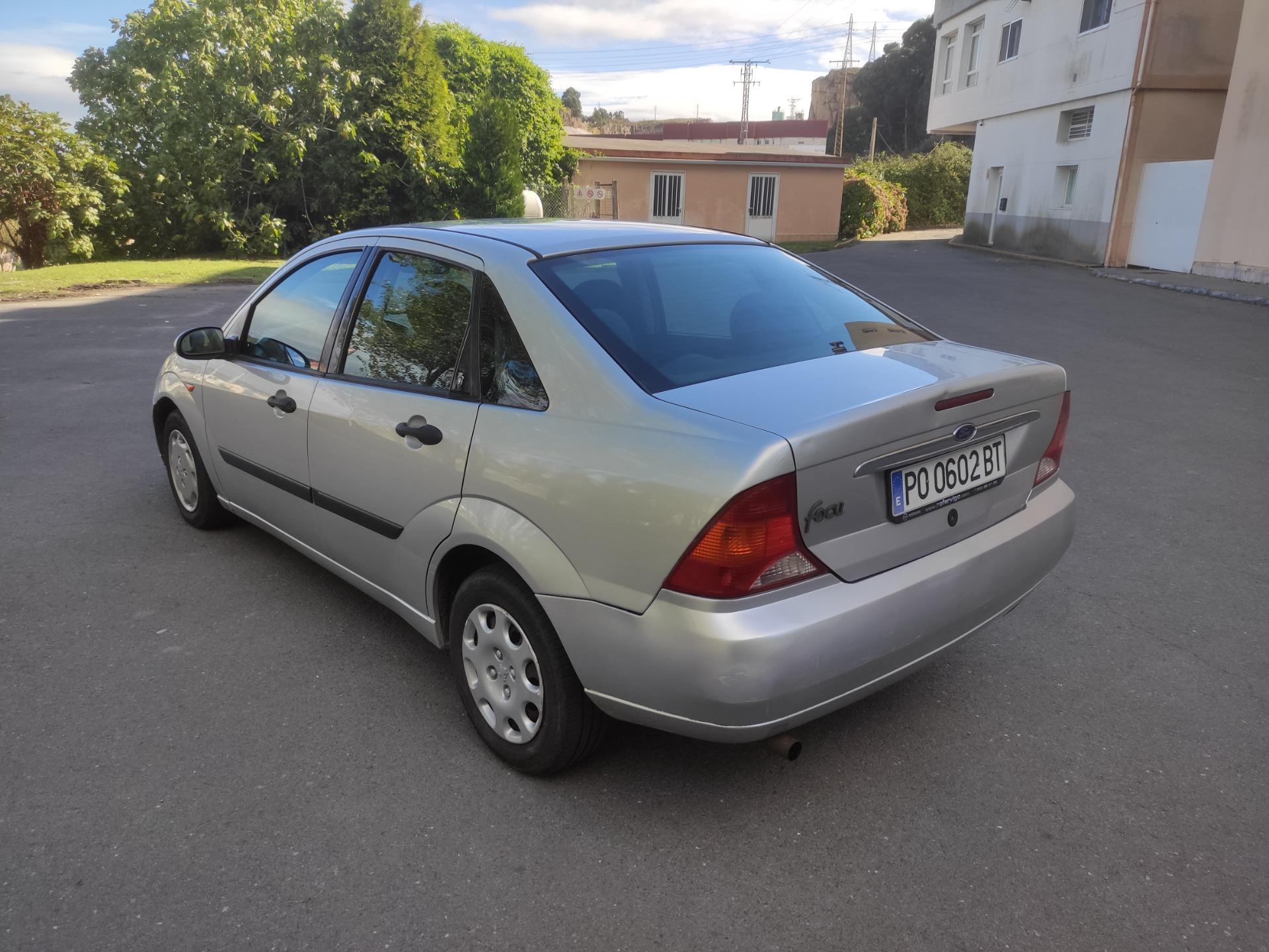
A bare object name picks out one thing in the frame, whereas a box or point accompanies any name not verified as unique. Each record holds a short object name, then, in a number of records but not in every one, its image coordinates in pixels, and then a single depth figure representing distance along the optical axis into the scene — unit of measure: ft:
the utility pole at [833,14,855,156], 286.25
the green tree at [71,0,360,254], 70.13
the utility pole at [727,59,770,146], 312.50
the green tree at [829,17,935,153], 196.44
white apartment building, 60.13
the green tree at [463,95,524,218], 78.02
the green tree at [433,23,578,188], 126.82
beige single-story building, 102.83
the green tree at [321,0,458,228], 73.20
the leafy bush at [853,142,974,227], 121.70
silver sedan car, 7.55
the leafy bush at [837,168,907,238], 108.17
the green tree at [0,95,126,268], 62.08
